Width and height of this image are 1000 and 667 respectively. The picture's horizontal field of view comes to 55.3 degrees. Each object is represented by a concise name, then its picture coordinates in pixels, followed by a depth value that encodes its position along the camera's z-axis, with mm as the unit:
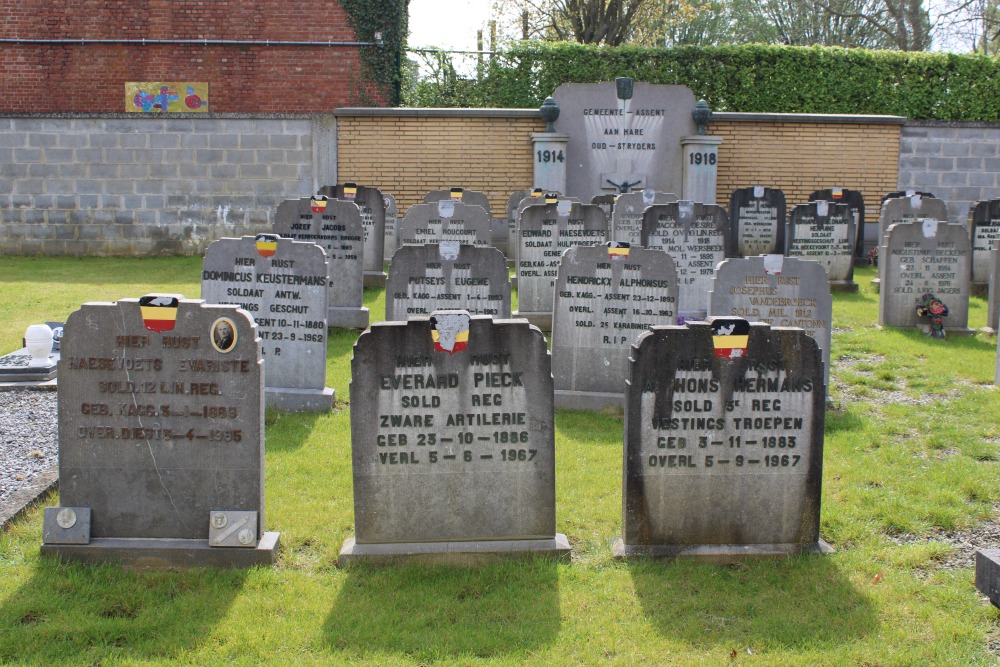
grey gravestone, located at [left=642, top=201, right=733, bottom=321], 10953
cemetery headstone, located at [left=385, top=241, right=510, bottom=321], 8180
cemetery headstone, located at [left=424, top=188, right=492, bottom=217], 15883
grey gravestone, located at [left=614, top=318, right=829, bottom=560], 4789
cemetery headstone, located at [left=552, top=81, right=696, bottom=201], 19688
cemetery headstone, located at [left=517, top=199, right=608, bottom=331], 10852
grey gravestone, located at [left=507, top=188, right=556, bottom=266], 15742
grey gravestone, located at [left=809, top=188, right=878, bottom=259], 17234
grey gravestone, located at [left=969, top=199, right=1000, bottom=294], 13555
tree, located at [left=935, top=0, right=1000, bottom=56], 32688
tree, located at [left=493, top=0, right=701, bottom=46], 30156
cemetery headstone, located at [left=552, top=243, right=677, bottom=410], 7848
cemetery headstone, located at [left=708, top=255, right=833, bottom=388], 7488
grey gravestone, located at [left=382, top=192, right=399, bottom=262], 16156
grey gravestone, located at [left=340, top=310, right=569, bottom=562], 4770
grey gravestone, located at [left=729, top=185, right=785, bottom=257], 15538
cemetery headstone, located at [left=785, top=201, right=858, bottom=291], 14391
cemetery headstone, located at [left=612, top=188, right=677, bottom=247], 13016
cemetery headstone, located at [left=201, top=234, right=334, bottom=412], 7660
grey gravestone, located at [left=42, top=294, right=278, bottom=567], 4688
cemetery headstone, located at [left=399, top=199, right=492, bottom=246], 12180
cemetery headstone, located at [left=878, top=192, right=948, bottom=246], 14320
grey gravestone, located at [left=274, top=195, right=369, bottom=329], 11000
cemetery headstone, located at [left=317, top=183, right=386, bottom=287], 13820
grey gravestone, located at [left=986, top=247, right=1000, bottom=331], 10945
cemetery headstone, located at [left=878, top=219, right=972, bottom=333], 10875
